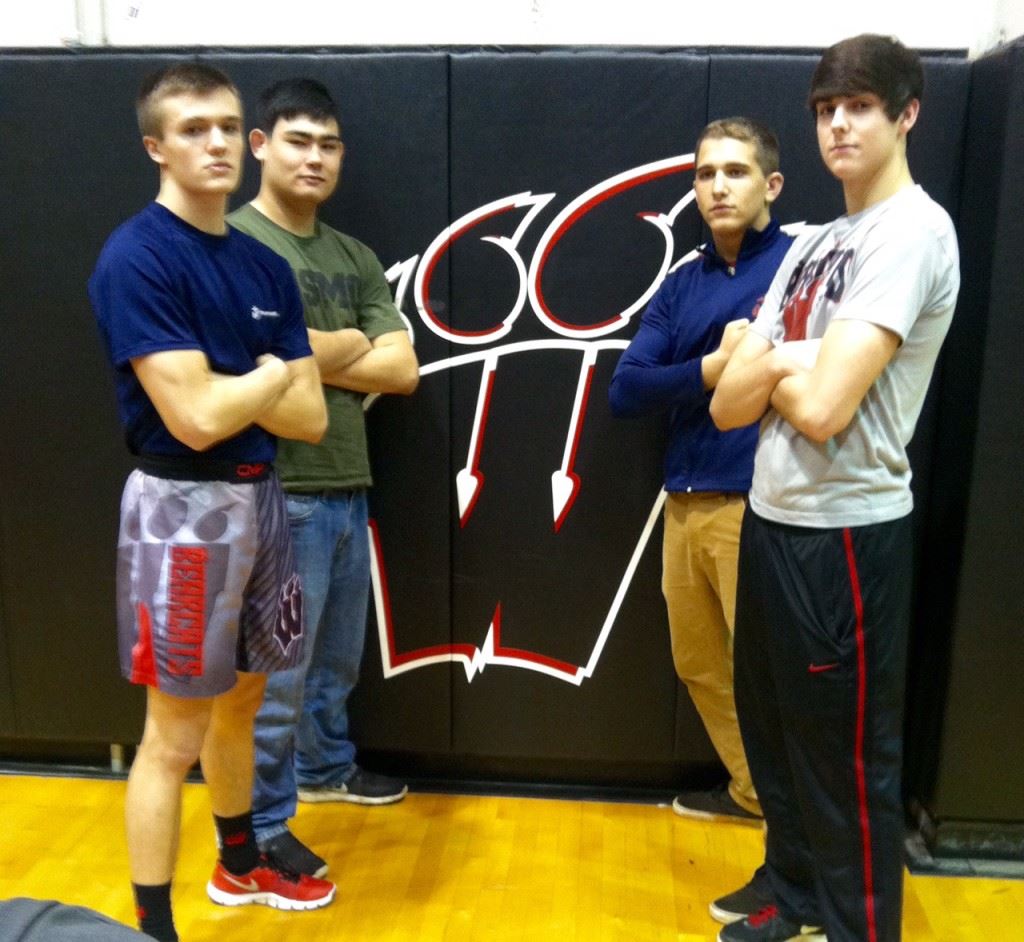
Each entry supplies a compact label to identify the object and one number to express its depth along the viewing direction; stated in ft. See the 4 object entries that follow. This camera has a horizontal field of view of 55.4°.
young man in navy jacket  7.01
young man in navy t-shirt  5.47
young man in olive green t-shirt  7.25
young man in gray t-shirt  5.11
